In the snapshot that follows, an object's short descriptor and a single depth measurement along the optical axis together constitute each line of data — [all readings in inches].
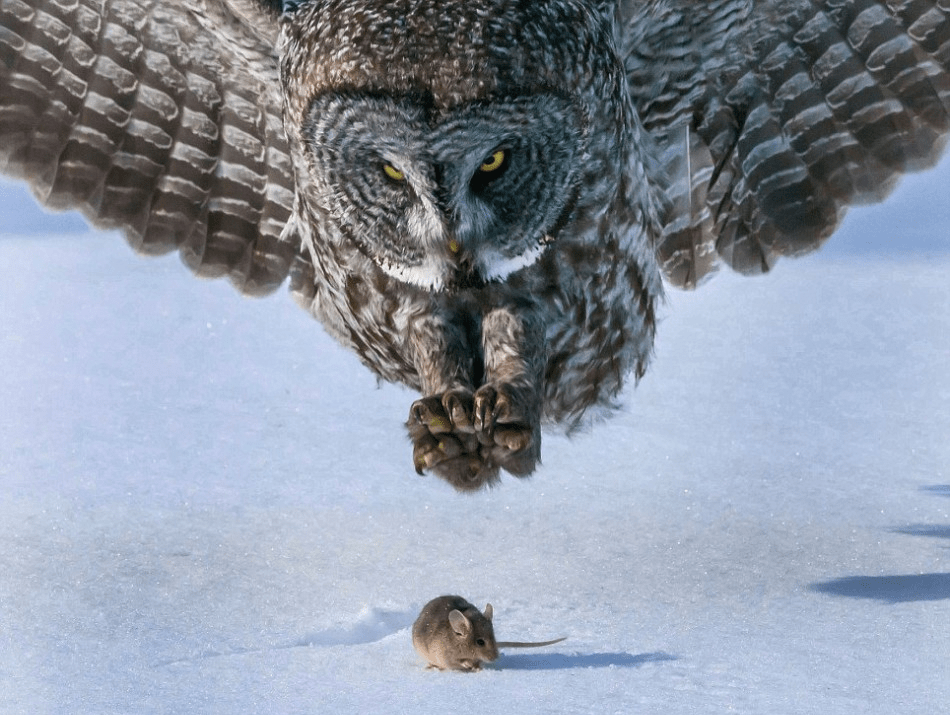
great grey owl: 212.4
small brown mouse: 254.4
